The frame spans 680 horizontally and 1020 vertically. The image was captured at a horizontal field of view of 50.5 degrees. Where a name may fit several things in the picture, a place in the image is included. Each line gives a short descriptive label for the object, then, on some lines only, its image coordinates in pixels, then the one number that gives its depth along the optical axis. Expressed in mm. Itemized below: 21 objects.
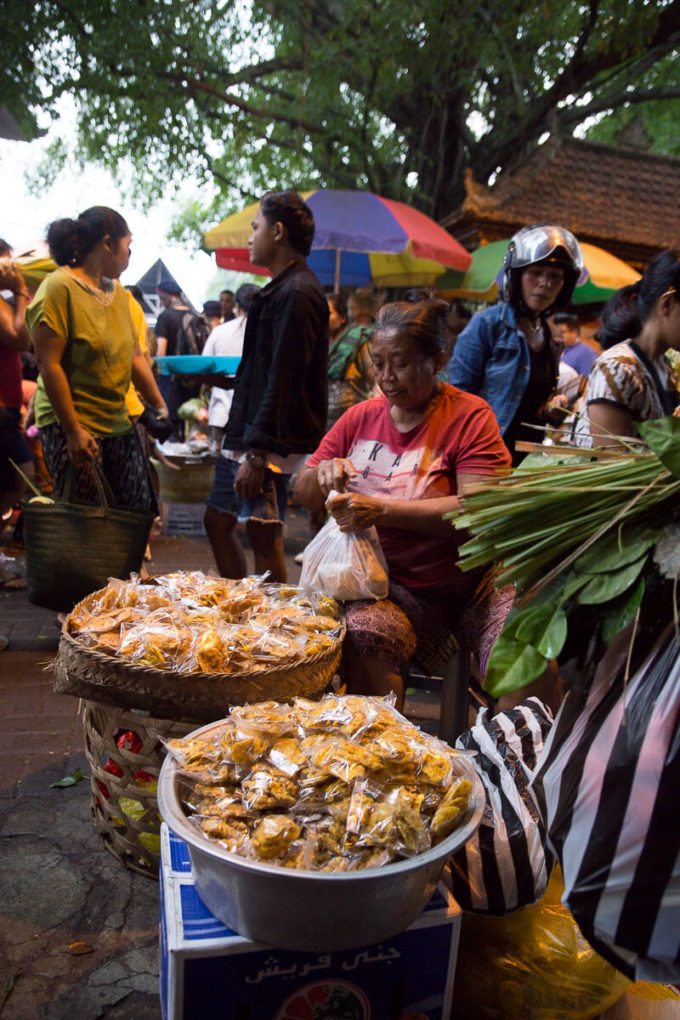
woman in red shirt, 2344
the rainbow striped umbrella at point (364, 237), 6879
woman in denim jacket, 3404
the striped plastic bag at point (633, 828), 1232
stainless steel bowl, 1300
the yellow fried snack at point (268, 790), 1475
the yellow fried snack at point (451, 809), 1450
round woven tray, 1875
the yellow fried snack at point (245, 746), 1573
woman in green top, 3482
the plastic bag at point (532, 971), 1627
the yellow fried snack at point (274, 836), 1376
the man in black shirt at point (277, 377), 3291
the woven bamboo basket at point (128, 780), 1979
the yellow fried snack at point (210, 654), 1946
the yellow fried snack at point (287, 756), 1540
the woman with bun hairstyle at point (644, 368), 2455
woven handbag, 3139
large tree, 9453
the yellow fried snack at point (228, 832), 1422
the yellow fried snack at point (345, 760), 1507
